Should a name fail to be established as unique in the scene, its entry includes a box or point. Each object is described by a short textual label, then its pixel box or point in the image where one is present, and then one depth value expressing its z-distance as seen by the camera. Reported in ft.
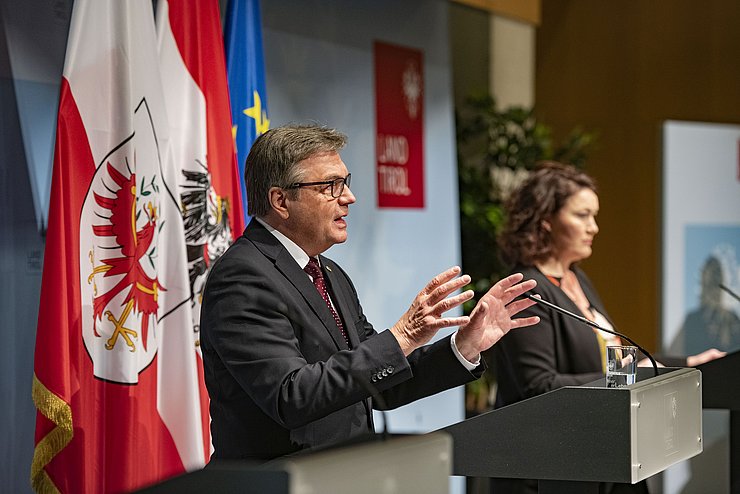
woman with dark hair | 23.12
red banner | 35.53
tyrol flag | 20.83
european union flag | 26.63
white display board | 38.81
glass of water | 16.14
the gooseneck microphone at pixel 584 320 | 16.16
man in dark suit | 15.49
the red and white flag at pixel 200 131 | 24.18
